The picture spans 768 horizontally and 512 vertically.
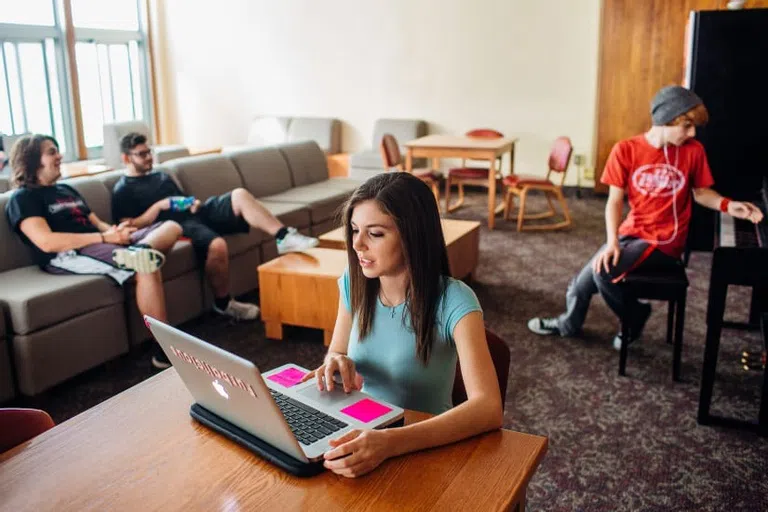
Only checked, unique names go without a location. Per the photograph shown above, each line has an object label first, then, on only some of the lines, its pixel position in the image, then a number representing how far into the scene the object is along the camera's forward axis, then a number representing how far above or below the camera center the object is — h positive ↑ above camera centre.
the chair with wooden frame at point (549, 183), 5.93 -0.69
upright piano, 2.43 -0.60
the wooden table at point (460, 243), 4.16 -0.83
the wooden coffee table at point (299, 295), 3.49 -0.93
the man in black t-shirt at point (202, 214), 3.87 -0.61
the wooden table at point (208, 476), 1.07 -0.58
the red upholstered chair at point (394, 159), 6.29 -0.50
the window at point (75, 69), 7.12 +0.42
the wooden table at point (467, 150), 5.97 -0.42
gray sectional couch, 2.92 -0.83
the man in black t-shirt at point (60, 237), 3.27 -0.60
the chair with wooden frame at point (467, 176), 6.43 -0.68
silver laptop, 1.09 -0.53
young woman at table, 1.39 -0.43
